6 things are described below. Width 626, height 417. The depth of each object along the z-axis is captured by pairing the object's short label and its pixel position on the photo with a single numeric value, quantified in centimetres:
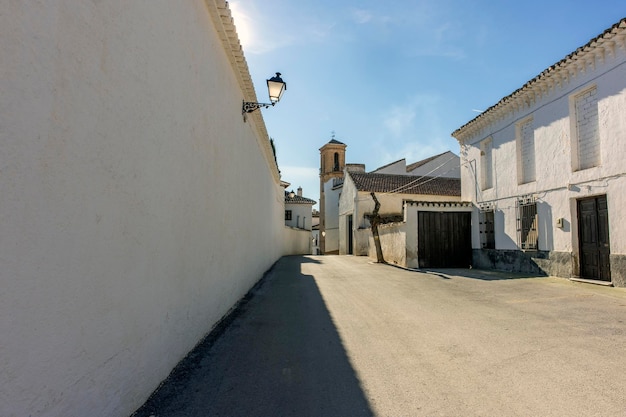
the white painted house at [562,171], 819
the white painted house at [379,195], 2536
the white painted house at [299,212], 3824
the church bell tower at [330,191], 3591
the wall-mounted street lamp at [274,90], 731
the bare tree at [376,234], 1759
